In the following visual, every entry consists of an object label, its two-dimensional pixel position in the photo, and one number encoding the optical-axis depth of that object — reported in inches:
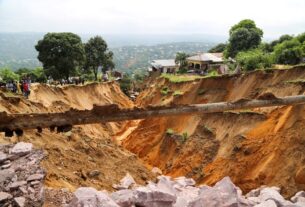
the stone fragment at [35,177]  466.8
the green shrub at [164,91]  1445.4
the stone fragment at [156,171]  937.9
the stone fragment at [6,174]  466.0
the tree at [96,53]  2121.1
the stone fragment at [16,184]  446.0
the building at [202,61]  2282.1
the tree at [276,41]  1948.1
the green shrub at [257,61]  1246.9
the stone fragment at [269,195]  539.3
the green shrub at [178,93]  1262.3
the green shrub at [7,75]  1579.2
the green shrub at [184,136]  1059.0
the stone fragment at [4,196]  418.3
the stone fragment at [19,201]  416.8
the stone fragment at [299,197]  588.0
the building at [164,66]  2834.6
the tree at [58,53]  1765.5
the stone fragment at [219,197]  455.9
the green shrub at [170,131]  1112.8
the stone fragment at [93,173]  695.7
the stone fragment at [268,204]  477.5
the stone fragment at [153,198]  462.0
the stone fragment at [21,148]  546.8
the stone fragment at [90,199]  422.9
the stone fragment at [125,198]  458.3
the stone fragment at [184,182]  727.2
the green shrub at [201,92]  1204.5
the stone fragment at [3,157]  520.1
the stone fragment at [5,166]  502.2
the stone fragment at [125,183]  648.4
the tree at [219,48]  3119.1
